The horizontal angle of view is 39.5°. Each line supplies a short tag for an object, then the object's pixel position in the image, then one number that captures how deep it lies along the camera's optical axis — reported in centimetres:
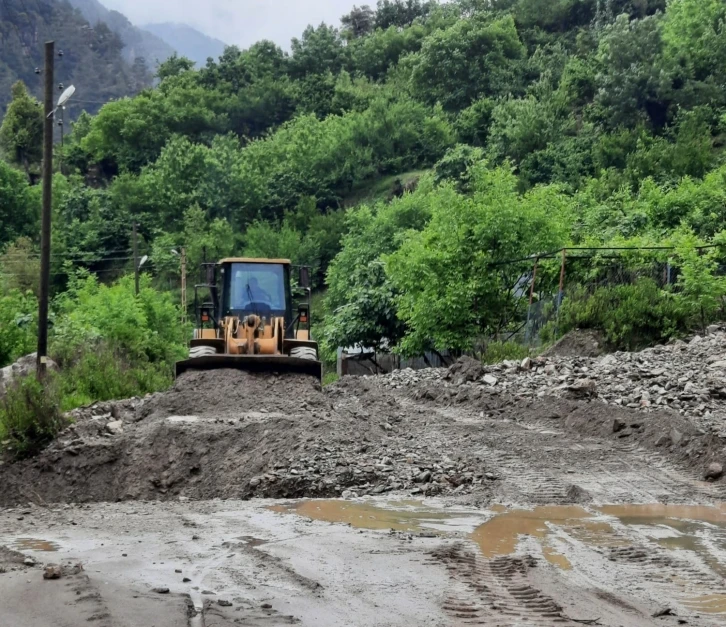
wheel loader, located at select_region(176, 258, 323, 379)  1903
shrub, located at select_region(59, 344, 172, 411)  2191
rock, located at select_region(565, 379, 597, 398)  1683
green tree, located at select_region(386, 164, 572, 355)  3027
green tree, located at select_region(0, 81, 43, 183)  8600
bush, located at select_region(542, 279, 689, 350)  2386
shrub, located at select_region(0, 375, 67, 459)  1405
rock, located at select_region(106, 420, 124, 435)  1439
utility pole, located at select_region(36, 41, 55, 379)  2231
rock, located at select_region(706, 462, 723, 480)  1112
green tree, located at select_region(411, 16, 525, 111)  8050
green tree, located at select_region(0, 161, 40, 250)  6881
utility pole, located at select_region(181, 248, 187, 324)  4618
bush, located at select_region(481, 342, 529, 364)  2598
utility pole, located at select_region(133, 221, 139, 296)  4450
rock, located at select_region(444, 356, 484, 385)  2120
